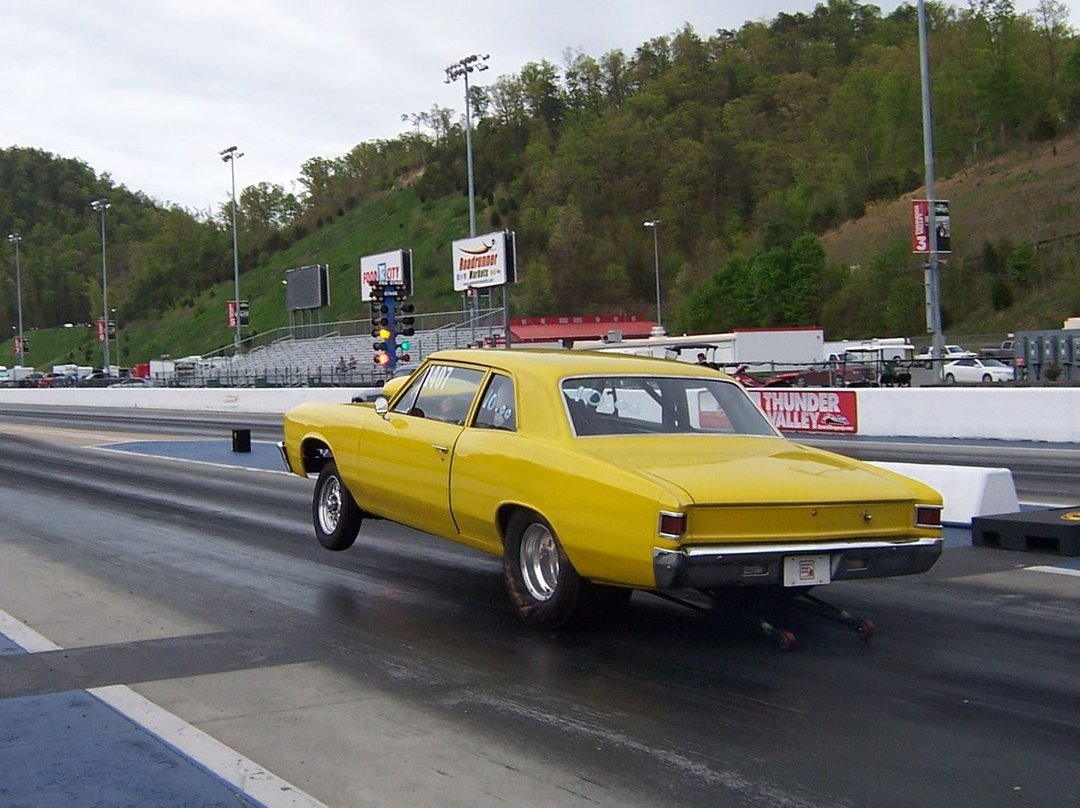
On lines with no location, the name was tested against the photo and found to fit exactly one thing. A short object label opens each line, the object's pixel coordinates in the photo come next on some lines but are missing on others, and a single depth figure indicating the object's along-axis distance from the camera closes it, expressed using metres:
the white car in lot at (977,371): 43.78
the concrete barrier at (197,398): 40.06
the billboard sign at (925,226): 34.12
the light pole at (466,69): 62.41
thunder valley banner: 26.52
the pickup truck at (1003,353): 50.71
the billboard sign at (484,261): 57.53
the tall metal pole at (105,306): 87.47
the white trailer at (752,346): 49.34
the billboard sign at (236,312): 84.25
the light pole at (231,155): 81.56
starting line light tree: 38.97
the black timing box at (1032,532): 9.85
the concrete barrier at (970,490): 11.47
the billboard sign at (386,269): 66.75
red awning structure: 72.75
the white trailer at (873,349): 51.19
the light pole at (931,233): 32.94
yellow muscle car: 6.52
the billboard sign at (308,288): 80.56
